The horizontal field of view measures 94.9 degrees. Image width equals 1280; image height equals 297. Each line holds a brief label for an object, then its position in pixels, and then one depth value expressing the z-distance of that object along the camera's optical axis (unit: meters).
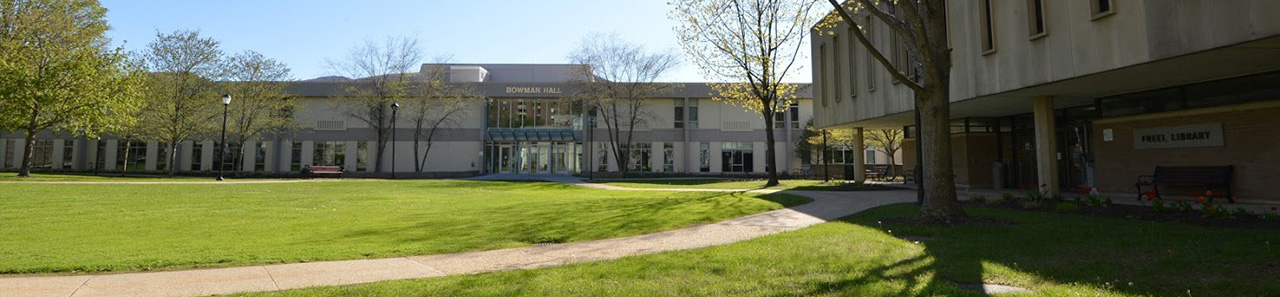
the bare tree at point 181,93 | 36.16
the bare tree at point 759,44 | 26.16
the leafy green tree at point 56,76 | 27.05
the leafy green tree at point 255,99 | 38.62
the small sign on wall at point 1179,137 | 13.09
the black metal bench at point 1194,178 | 12.55
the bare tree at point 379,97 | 40.94
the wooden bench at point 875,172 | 32.21
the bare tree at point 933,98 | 9.84
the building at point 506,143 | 43.50
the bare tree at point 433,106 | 41.19
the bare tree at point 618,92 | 37.69
